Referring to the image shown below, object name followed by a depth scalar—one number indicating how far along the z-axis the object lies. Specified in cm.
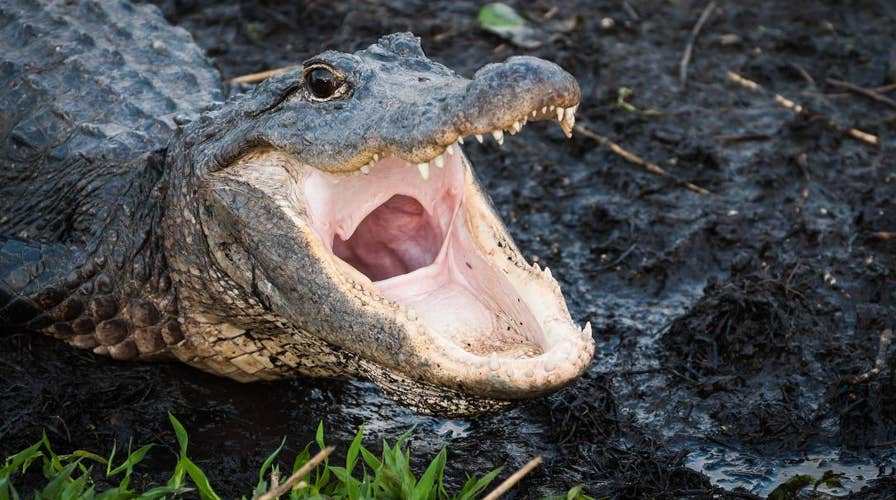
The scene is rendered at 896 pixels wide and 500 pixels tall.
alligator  598
